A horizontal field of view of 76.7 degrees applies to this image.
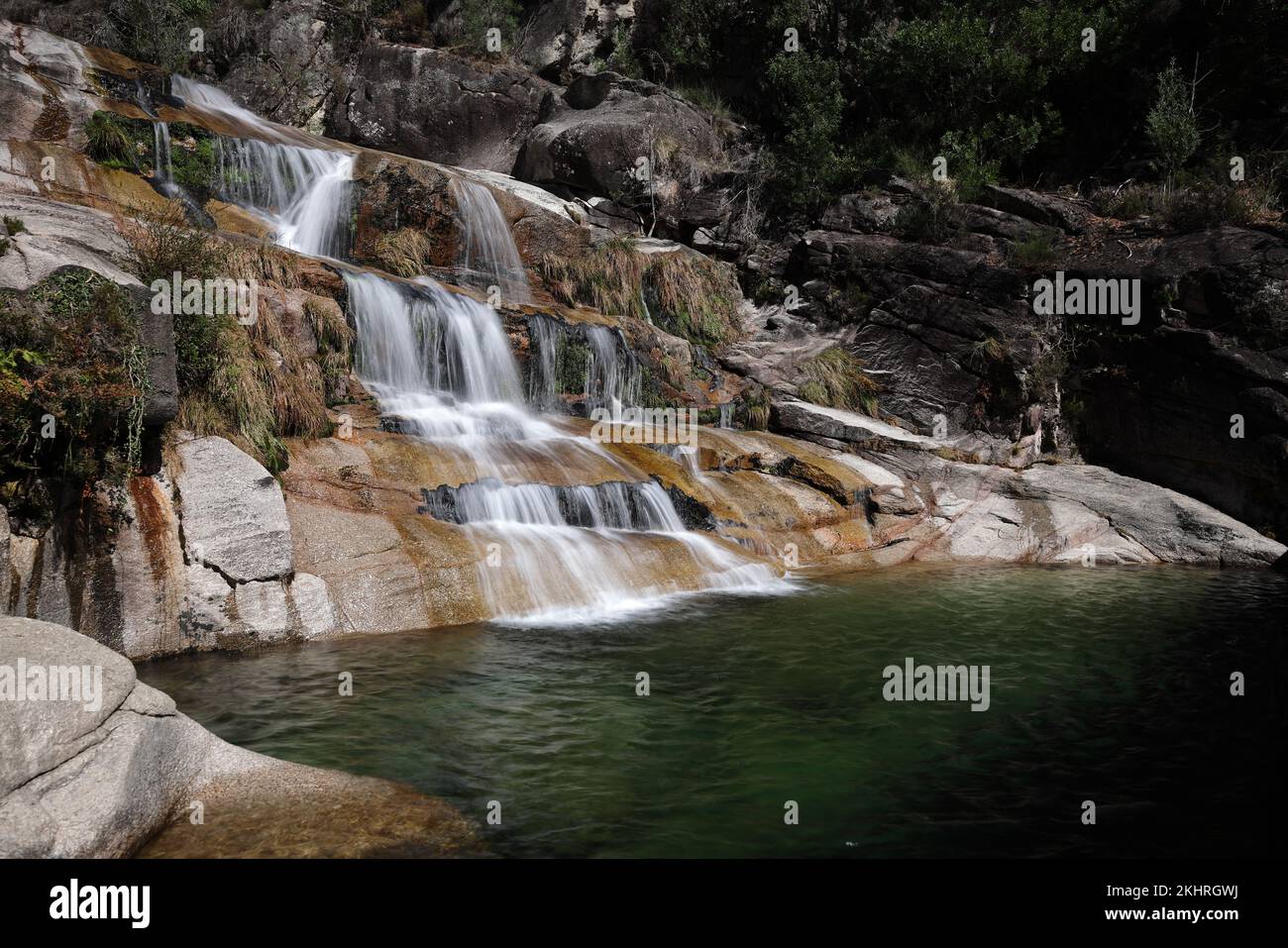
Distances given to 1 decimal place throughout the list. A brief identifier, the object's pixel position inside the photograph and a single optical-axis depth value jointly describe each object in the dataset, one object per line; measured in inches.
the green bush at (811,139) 805.9
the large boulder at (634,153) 839.7
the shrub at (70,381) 258.4
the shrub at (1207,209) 572.1
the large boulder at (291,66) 937.5
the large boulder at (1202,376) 491.5
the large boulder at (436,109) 922.7
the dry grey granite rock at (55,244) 279.1
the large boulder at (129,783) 148.2
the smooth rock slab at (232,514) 303.7
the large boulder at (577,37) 1013.2
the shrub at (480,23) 1013.8
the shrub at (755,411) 606.9
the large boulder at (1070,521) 490.9
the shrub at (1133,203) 652.0
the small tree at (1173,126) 659.4
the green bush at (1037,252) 635.5
